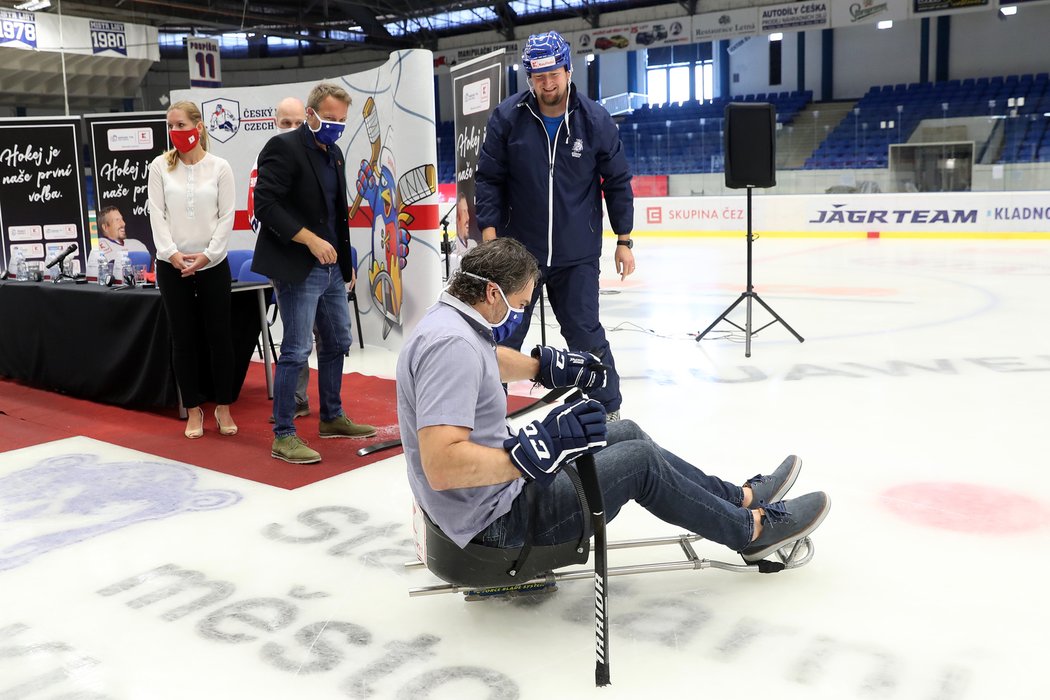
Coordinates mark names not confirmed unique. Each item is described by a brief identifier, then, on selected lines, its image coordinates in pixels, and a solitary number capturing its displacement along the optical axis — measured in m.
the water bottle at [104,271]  4.71
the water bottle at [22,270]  5.32
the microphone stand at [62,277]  5.16
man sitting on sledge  1.82
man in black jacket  3.52
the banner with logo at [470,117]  5.55
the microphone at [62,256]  5.14
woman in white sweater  3.84
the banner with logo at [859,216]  12.79
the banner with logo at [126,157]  7.00
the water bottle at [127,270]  4.61
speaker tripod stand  5.63
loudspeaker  5.77
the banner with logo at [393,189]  5.59
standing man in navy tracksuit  3.76
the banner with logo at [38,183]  7.15
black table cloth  4.43
